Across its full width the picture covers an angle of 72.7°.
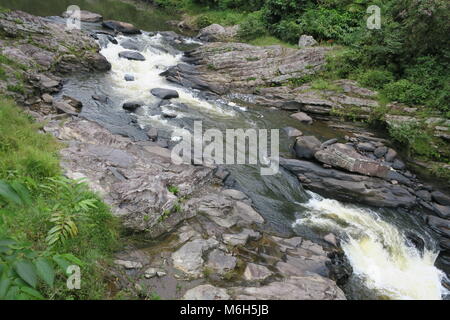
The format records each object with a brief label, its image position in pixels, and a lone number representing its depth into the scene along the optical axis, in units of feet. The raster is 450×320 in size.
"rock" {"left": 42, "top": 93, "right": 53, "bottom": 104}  38.60
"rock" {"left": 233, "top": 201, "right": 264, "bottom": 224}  25.99
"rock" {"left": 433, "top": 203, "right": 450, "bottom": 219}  32.78
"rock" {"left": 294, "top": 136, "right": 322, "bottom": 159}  37.88
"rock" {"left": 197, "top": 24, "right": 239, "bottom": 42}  86.57
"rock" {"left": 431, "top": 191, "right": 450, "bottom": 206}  34.78
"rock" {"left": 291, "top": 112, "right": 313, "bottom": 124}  50.88
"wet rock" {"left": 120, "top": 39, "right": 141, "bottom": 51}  64.68
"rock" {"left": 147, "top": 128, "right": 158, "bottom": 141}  36.78
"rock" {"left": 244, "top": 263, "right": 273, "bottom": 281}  19.63
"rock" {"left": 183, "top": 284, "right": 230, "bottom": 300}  16.78
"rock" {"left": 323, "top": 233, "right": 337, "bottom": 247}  25.48
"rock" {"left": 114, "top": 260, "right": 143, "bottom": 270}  17.85
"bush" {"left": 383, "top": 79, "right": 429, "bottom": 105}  49.11
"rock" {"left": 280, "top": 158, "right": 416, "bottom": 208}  33.01
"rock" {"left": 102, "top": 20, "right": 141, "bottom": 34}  74.74
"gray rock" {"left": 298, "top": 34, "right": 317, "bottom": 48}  68.63
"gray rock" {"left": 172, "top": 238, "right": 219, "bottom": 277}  19.07
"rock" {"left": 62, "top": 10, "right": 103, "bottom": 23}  77.69
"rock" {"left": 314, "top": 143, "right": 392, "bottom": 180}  35.70
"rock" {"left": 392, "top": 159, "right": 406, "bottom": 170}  40.19
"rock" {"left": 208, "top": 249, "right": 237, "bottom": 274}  19.68
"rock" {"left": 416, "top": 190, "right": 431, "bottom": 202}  35.19
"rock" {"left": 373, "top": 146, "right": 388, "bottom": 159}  42.42
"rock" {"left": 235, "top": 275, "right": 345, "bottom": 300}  17.65
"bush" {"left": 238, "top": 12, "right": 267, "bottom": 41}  79.77
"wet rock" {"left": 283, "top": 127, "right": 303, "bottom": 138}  44.83
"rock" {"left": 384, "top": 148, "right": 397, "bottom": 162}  41.62
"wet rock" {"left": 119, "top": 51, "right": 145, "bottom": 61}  60.08
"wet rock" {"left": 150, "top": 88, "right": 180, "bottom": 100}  49.44
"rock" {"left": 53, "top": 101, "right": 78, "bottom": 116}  36.62
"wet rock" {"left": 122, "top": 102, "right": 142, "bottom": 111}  43.11
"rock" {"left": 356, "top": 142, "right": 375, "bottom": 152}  43.39
